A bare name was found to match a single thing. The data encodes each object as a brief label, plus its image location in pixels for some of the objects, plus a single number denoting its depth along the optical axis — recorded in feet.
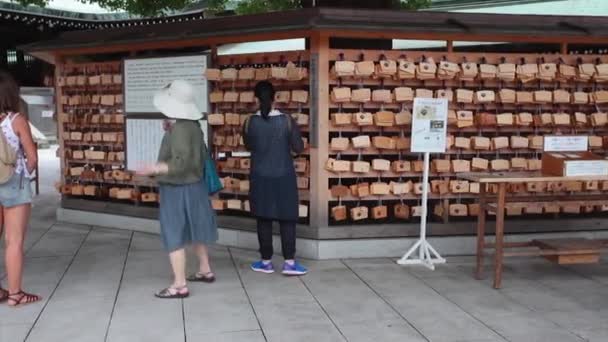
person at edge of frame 15.35
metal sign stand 19.80
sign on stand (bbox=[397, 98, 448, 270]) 19.31
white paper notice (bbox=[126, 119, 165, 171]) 23.99
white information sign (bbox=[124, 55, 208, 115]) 22.47
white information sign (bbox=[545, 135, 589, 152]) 18.44
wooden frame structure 19.40
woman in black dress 18.24
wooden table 17.13
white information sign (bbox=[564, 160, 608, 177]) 17.19
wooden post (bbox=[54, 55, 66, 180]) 26.50
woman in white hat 16.01
